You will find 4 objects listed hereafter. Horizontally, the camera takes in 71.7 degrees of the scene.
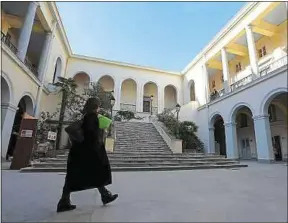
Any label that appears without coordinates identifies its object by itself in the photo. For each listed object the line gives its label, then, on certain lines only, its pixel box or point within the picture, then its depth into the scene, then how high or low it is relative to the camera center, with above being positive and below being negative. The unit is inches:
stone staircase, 275.4 +0.4
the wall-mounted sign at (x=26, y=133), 269.2 +26.1
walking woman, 93.7 -4.6
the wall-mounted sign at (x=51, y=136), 348.5 +32.2
